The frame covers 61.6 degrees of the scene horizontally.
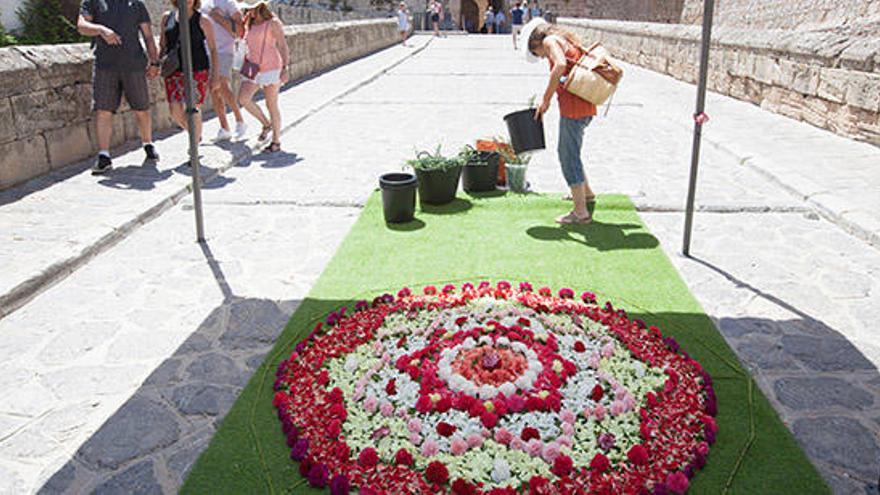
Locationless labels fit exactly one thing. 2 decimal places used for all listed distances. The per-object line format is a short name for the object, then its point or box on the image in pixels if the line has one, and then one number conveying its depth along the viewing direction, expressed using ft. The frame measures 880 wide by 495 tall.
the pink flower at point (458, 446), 9.95
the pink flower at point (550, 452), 9.75
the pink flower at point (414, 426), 10.39
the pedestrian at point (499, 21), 141.08
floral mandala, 9.53
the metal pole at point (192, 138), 18.06
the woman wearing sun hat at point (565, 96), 18.13
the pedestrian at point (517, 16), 136.15
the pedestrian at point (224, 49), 27.53
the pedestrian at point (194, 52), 25.99
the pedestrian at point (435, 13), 127.30
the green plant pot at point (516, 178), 22.97
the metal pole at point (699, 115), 15.80
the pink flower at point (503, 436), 10.16
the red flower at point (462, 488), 9.06
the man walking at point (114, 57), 23.32
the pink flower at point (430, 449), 9.96
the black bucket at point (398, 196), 19.48
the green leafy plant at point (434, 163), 20.89
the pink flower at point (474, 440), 10.11
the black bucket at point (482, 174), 22.58
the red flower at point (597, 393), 11.03
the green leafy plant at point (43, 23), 56.85
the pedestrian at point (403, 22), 100.48
